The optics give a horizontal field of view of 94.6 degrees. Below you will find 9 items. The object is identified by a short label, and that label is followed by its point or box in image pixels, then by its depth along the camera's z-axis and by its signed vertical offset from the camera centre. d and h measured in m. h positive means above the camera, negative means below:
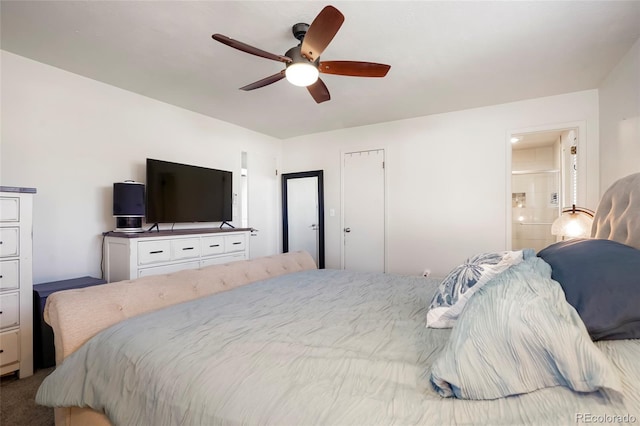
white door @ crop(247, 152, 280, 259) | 4.77 +0.19
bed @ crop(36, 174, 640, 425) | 0.69 -0.46
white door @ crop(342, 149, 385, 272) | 4.43 +0.06
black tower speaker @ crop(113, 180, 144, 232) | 2.89 +0.11
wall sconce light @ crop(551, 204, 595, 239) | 2.52 -0.08
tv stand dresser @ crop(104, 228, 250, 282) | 2.79 -0.38
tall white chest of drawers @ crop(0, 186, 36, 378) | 2.09 -0.47
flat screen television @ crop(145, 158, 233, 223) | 3.19 +0.27
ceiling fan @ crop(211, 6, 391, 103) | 1.68 +1.06
